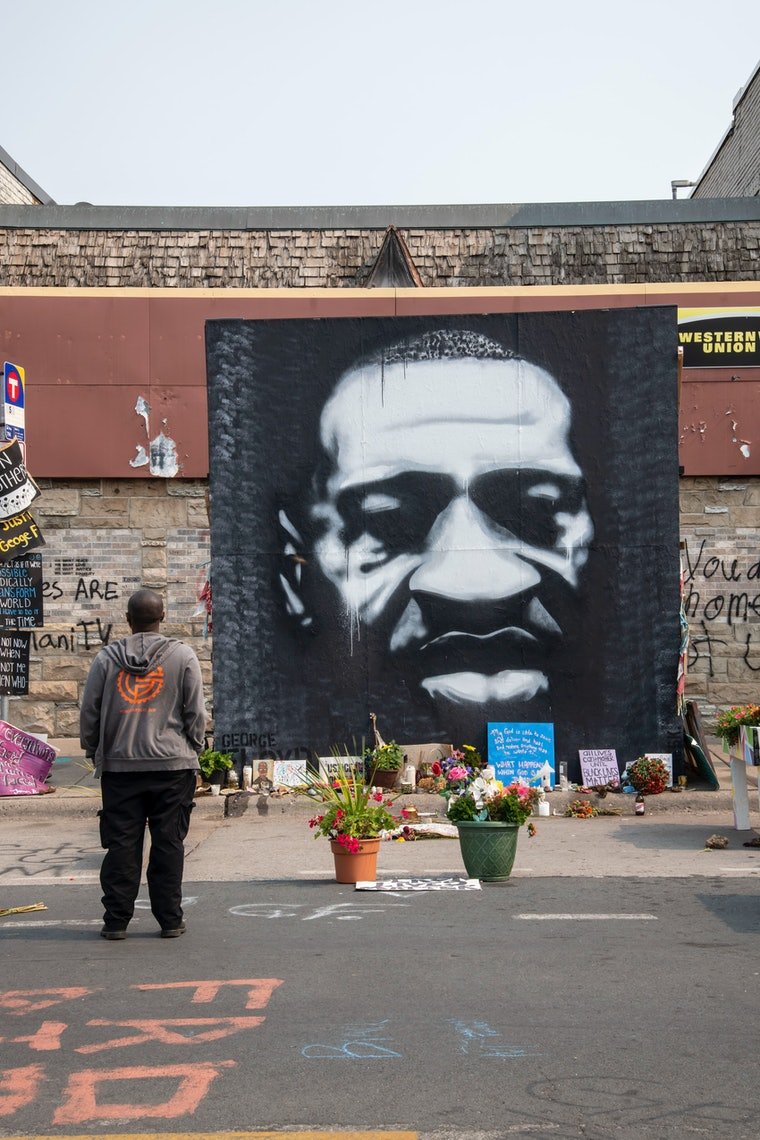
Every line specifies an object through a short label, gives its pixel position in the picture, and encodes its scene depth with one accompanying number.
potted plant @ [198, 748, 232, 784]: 13.62
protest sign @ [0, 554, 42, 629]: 13.95
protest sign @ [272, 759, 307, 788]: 13.64
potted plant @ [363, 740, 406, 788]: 13.30
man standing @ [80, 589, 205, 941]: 7.19
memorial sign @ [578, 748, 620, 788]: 13.59
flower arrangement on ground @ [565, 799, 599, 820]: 12.70
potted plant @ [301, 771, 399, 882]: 8.92
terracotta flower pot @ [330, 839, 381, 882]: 8.92
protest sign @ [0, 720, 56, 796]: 13.38
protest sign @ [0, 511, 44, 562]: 13.73
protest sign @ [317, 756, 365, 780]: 13.73
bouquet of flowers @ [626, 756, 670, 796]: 13.03
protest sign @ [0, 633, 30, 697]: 13.80
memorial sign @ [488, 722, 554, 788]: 13.69
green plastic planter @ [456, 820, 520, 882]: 8.85
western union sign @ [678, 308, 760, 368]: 17.09
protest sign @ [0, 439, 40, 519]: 13.69
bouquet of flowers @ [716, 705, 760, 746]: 10.91
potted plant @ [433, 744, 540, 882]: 8.87
